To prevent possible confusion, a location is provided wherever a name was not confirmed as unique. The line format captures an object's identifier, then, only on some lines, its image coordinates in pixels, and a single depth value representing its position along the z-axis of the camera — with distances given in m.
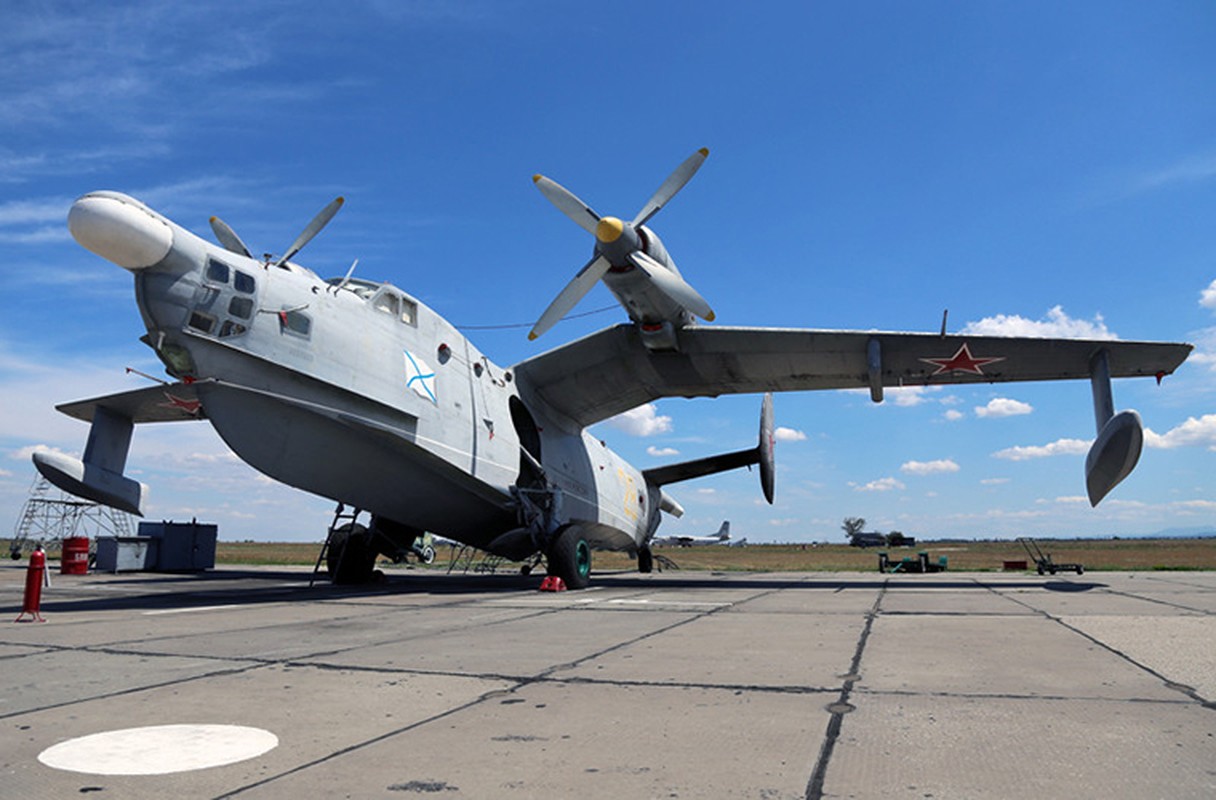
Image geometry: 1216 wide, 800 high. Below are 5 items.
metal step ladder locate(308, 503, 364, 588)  15.29
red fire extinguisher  9.27
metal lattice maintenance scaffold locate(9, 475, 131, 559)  35.44
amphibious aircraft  10.98
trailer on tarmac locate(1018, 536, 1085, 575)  21.85
